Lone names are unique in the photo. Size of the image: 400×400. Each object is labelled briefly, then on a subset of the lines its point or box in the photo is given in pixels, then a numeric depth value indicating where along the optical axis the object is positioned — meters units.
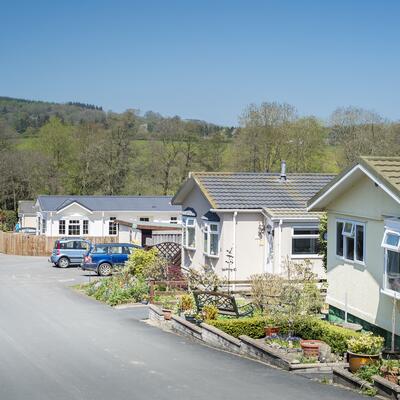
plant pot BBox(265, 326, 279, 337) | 18.78
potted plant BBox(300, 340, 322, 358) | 16.11
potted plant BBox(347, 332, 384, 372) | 14.52
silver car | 43.03
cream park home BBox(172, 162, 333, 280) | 29.27
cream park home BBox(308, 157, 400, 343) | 17.08
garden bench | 21.25
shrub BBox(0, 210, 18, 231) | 68.56
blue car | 38.00
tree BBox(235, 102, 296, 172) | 66.94
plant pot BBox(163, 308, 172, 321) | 22.44
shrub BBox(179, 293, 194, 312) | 23.22
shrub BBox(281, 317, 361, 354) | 16.86
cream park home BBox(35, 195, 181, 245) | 55.03
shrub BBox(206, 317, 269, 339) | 18.98
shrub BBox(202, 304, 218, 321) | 20.78
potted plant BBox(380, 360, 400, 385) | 13.02
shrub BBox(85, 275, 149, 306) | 28.20
